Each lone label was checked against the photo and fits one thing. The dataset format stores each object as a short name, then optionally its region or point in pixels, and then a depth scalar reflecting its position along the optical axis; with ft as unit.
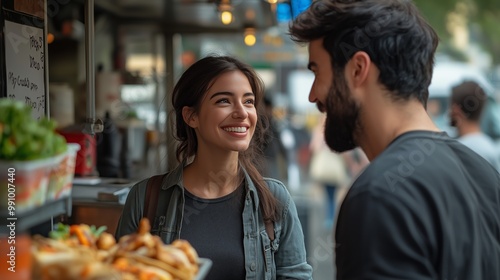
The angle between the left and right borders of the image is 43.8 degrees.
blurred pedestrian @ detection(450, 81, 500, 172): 20.40
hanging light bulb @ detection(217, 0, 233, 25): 23.16
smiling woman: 9.68
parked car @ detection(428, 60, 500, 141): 52.49
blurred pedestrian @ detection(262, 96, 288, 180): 27.73
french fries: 5.19
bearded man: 6.41
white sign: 11.09
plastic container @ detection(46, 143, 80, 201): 5.52
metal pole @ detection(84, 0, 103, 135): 9.89
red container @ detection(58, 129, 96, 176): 17.29
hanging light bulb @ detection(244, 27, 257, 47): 32.81
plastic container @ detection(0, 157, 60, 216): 4.96
